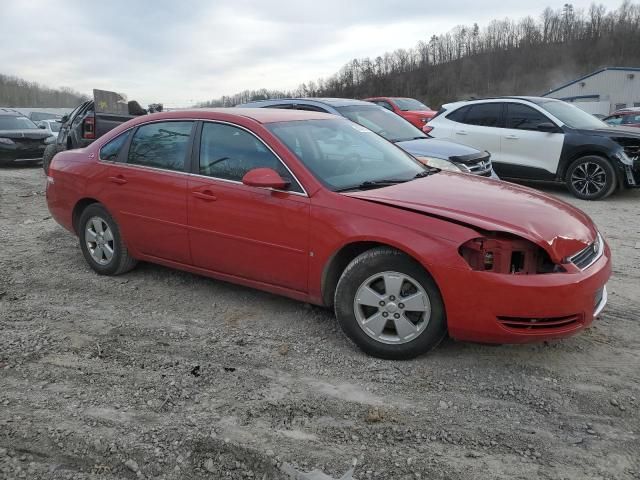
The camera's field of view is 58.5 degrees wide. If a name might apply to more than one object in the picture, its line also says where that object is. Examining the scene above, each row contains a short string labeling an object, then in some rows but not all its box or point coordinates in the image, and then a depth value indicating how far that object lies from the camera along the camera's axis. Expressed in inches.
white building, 2229.3
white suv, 351.9
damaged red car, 131.0
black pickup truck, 444.1
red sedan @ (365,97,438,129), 653.3
